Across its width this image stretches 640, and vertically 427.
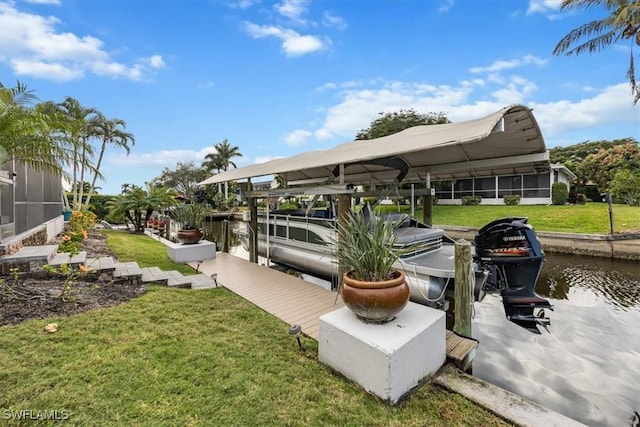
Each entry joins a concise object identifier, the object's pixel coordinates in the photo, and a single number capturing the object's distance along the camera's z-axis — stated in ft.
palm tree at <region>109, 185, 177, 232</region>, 45.98
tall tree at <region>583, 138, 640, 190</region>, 76.48
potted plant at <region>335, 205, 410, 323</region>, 9.12
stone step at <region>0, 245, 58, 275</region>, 15.28
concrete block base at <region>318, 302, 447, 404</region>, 8.07
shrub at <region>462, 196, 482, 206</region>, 72.28
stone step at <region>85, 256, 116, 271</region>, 16.81
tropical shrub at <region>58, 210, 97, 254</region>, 19.63
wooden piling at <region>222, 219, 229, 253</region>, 35.12
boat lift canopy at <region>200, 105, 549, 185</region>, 11.20
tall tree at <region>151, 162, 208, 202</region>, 129.90
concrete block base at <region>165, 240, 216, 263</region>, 25.51
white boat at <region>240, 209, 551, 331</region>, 14.56
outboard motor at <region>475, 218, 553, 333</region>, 14.66
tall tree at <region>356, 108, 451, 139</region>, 74.84
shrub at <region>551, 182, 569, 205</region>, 63.52
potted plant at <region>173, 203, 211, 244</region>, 27.17
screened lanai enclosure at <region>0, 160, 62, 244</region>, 18.69
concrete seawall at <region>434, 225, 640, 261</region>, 33.11
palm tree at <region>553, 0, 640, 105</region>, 40.65
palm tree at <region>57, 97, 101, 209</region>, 50.11
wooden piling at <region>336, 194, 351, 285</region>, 16.24
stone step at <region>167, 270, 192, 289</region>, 17.57
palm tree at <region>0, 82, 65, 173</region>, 15.29
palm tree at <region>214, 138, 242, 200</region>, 132.57
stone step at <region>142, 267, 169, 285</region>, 17.65
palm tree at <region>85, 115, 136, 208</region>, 56.22
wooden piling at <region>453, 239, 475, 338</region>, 11.28
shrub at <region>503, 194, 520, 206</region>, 66.45
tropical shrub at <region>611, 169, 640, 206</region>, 61.46
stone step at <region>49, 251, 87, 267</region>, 16.27
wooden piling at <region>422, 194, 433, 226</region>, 23.30
